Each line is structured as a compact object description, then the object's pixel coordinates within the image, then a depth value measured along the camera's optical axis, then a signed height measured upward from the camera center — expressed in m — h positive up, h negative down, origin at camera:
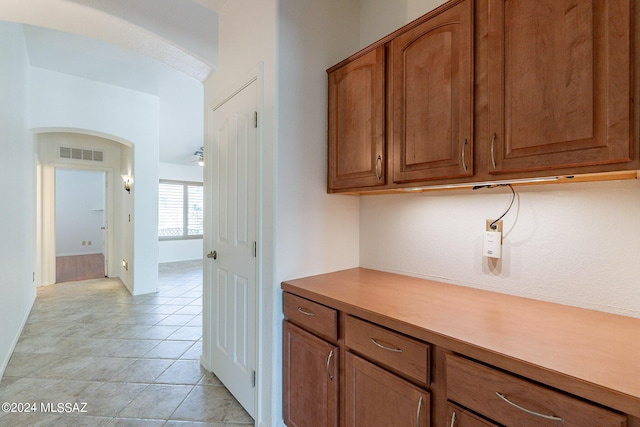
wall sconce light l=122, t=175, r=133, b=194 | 4.54 +0.47
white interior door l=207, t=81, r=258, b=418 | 1.77 -0.24
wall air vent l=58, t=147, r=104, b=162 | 4.68 +0.96
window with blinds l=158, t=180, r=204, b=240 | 7.10 +0.02
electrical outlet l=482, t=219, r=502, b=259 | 1.36 -0.14
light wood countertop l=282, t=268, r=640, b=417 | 0.68 -0.39
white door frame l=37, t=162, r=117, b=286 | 4.74 -0.10
